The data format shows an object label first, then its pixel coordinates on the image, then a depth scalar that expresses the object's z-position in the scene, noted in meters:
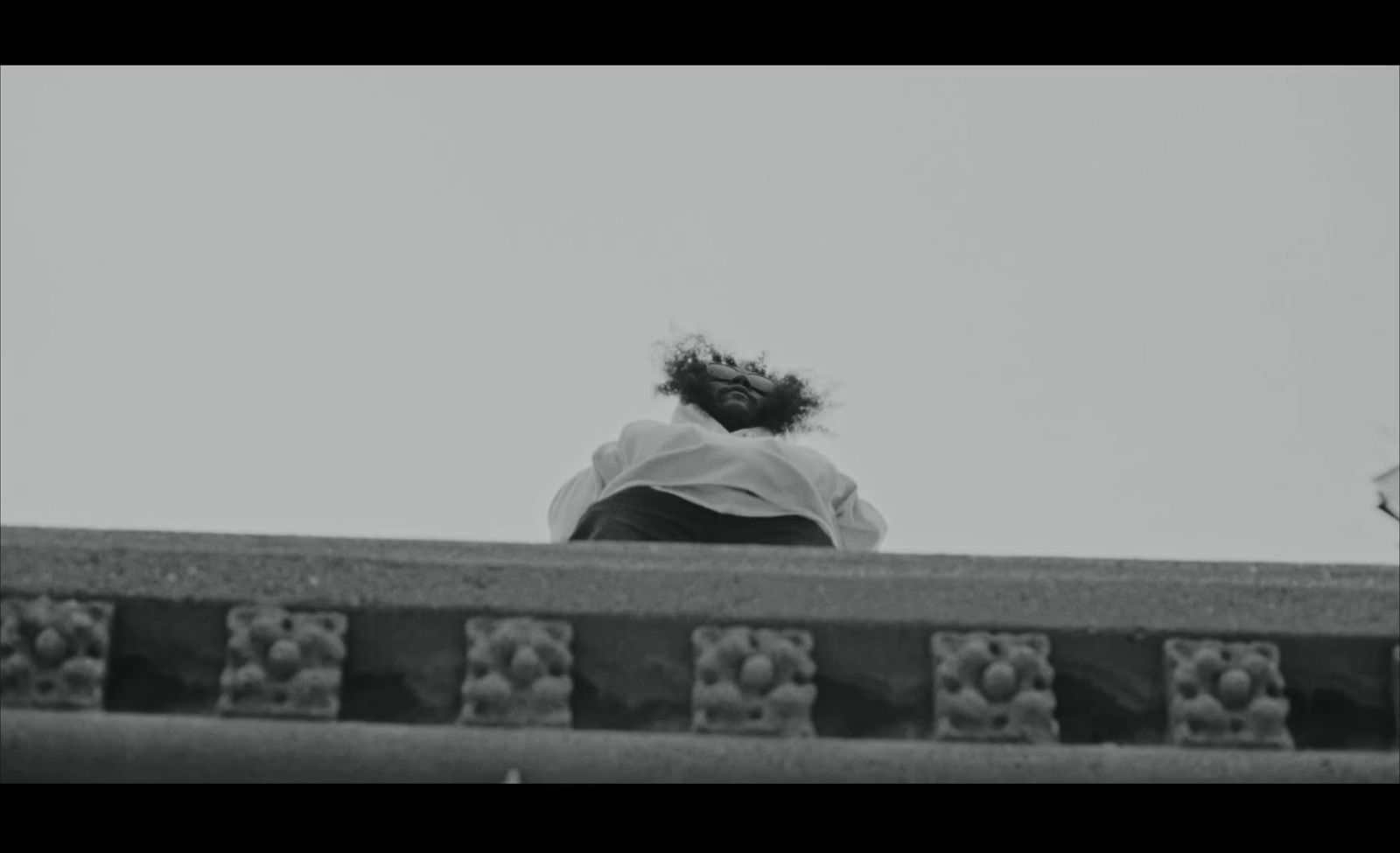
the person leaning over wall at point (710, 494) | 7.39
